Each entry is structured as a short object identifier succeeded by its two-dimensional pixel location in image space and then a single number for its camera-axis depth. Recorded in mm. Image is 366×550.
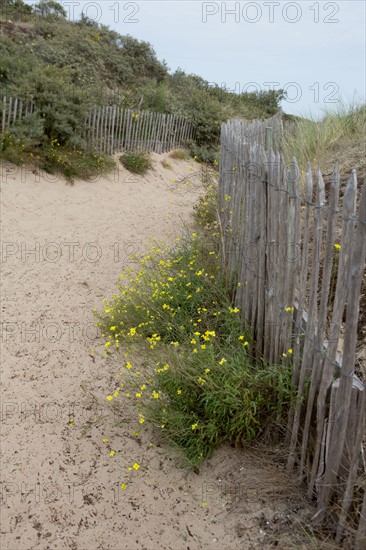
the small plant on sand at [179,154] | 14094
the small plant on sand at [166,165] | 13156
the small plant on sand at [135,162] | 11952
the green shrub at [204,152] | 14445
